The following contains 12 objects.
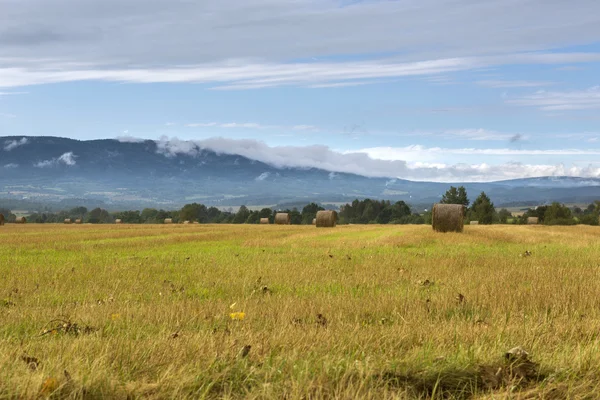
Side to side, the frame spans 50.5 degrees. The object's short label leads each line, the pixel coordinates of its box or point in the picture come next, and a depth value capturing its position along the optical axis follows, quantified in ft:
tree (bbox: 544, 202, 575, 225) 374.26
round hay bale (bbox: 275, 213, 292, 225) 233.76
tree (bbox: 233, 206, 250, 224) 442.05
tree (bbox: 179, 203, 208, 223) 415.03
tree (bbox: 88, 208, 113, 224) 487.61
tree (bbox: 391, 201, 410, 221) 485.15
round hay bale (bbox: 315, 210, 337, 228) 175.42
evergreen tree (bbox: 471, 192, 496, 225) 402.11
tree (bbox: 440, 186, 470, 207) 439.55
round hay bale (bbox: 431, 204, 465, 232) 111.65
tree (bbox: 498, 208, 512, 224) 419.95
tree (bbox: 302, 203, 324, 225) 443.32
